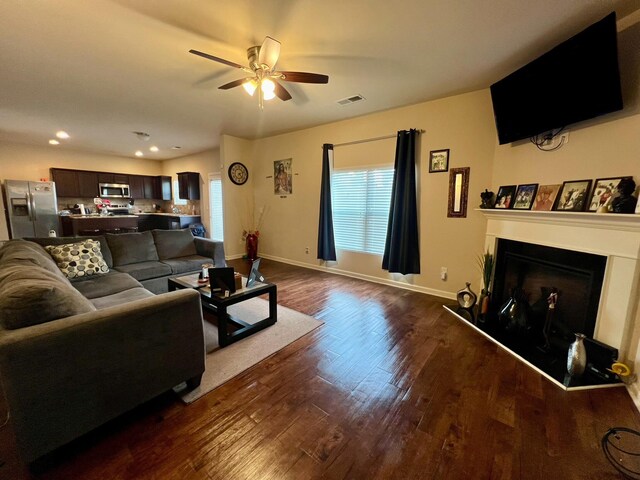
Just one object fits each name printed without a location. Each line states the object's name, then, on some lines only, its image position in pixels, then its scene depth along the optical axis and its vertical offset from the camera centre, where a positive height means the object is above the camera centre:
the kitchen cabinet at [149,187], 7.90 +0.49
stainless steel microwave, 7.08 +0.32
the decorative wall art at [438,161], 3.34 +0.61
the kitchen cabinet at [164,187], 7.99 +0.49
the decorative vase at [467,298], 2.88 -1.02
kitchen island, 5.95 -0.52
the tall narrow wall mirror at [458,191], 3.22 +0.21
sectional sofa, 1.11 -0.76
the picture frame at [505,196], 2.73 +0.13
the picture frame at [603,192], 1.91 +0.14
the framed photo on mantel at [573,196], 2.12 +0.12
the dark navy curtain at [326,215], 4.44 -0.17
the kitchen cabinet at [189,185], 6.91 +0.49
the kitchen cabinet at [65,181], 6.34 +0.49
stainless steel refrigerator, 5.42 -0.14
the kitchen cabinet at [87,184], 6.72 +0.45
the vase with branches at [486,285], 2.76 -0.86
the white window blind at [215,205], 6.59 -0.04
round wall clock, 5.31 +0.65
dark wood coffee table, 2.20 -0.88
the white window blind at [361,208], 3.99 -0.03
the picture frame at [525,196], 2.53 +0.13
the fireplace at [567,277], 1.83 -0.59
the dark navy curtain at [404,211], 3.53 -0.06
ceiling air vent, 3.35 +1.41
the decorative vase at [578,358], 1.85 -1.08
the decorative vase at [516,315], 2.39 -1.01
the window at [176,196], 7.77 +0.19
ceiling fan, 1.99 +1.15
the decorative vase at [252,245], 5.46 -0.89
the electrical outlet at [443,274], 3.47 -0.90
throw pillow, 2.63 -0.60
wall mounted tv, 1.81 +1.01
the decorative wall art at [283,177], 5.09 +0.56
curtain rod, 3.77 +1.03
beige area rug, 1.87 -1.24
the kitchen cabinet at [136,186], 7.60 +0.49
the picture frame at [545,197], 2.34 +0.11
